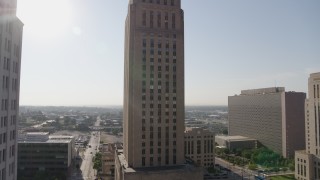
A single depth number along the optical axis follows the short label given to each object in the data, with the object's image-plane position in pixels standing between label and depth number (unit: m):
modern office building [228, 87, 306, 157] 184.91
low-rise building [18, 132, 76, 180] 141.38
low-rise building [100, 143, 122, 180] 133.02
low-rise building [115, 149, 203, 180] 74.75
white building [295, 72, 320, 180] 122.81
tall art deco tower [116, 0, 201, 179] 84.38
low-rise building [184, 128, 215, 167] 147.12
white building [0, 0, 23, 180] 36.47
